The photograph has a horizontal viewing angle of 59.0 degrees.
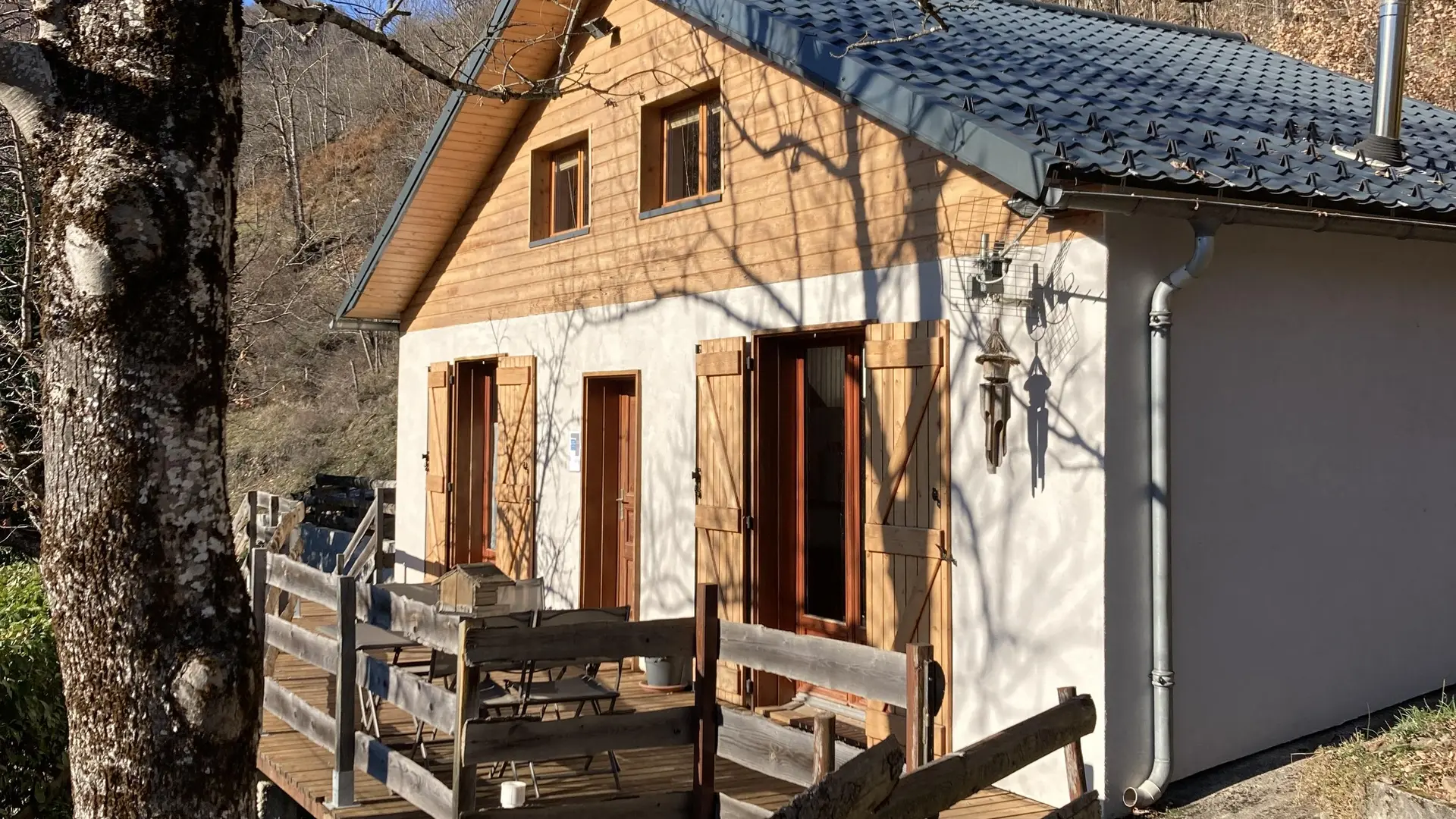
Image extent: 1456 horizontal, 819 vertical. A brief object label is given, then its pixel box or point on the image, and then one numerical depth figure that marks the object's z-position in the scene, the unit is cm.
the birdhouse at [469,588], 718
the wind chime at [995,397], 591
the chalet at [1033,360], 566
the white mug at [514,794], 544
